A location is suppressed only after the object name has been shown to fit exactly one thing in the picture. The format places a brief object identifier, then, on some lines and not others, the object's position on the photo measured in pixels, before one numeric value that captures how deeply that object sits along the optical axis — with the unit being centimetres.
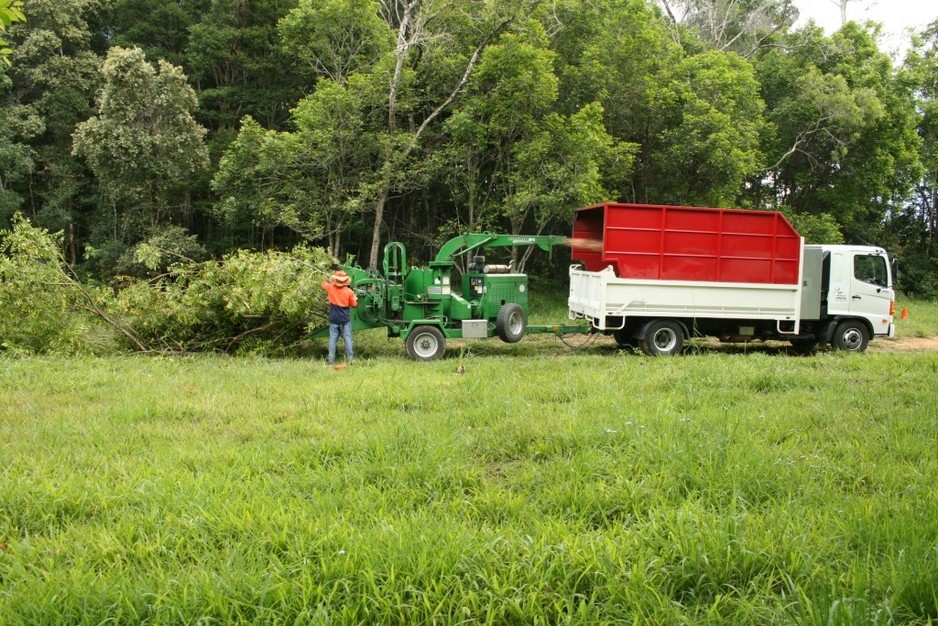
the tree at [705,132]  2153
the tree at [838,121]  2545
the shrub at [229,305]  1172
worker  1156
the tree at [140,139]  2136
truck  1239
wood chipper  1253
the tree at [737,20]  2900
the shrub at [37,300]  1139
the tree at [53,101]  2403
